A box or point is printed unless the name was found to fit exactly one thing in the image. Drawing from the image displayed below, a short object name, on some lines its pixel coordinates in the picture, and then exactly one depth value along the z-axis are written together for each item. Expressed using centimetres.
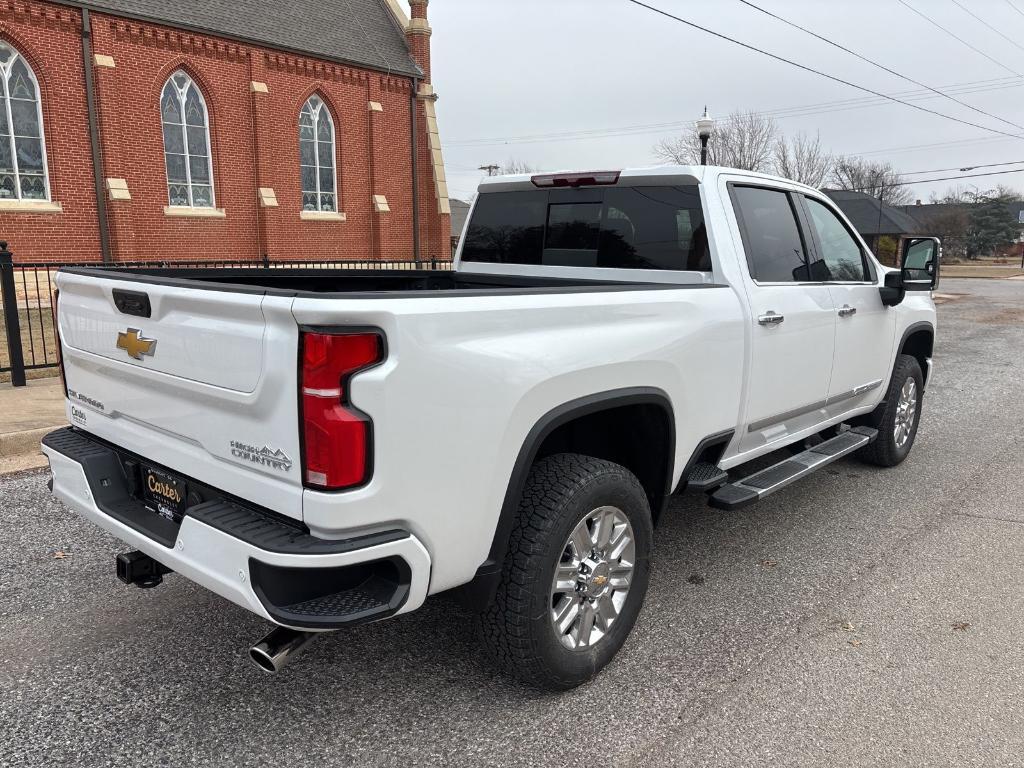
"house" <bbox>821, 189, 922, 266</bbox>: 3731
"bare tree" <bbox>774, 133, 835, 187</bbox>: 5084
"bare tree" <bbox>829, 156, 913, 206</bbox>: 6681
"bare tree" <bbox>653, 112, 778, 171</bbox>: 4450
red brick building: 1677
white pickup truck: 220
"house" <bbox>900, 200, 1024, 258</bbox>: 6675
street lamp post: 1531
